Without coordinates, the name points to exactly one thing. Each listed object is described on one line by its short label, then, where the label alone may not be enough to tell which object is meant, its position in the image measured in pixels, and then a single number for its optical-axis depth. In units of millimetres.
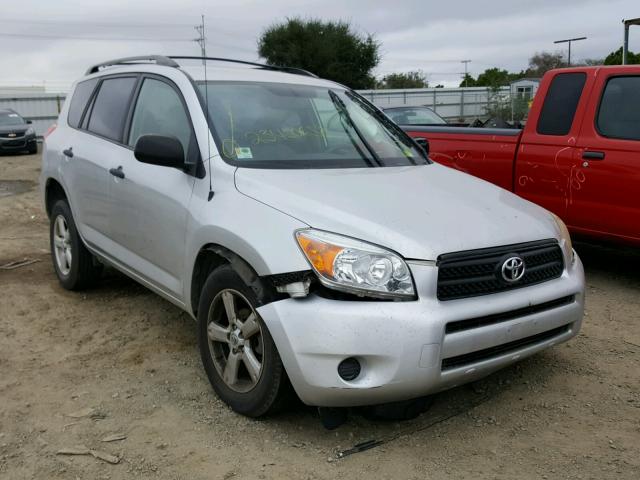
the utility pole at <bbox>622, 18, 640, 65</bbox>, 11779
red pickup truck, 5184
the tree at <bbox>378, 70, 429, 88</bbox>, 58438
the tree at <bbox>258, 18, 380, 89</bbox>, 49656
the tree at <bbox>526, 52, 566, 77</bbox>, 55316
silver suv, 2783
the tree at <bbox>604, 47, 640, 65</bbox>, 32131
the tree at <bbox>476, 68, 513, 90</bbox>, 65088
